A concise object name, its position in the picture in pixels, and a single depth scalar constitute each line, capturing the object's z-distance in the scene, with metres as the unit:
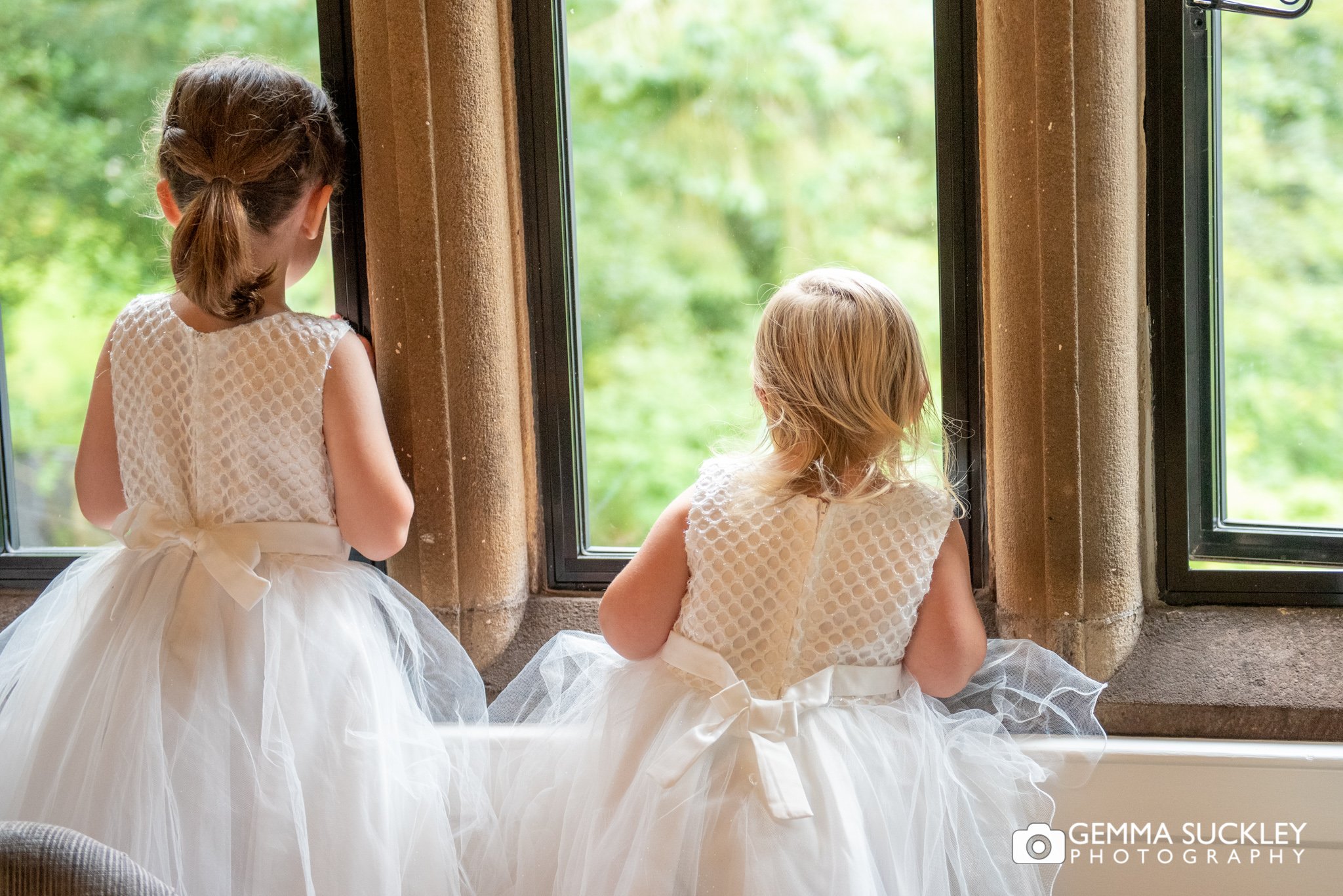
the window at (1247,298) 3.04
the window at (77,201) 3.16
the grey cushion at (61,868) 2.48
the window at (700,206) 3.09
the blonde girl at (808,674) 2.82
